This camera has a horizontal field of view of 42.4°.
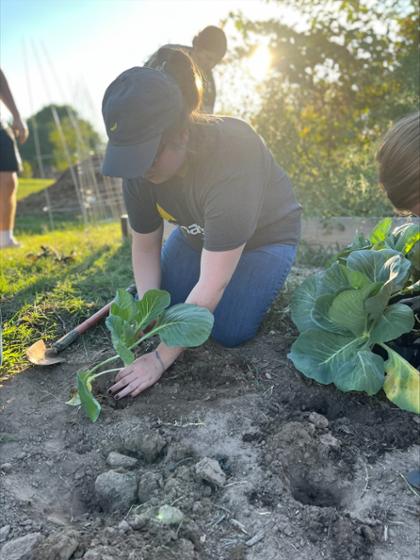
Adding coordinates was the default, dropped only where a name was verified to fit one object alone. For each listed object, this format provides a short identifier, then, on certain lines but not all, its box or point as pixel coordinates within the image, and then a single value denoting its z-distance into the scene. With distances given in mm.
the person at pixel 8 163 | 4176
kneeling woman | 1763
